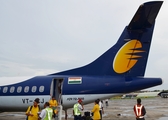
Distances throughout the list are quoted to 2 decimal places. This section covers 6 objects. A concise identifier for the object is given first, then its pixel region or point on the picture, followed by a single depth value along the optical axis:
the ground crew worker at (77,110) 10.01
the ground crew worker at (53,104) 9.76
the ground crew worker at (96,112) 9.06
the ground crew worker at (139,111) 7.57
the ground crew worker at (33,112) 7.48
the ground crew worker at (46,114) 7.00
